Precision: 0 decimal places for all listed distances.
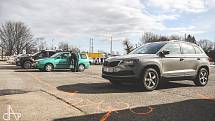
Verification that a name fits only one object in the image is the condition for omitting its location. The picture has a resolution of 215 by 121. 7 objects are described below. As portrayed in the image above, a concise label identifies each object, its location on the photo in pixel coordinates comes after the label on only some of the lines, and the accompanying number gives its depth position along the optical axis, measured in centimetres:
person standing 1100
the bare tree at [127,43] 4551
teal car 1102
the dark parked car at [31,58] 1233
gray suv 504
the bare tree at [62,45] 4911
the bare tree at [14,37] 4333
